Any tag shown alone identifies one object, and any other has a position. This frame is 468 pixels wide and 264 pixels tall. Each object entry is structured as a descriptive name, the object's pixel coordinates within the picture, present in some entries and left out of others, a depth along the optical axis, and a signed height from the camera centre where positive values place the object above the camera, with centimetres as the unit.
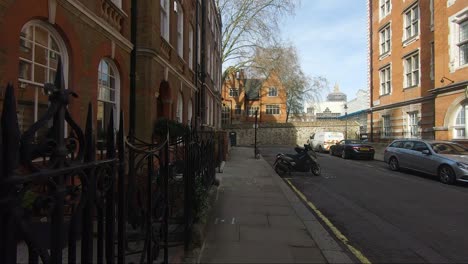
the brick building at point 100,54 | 542 +171
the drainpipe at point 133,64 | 945 +193
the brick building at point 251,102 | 6500 +652
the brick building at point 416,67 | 1917 +478
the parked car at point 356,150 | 2333 -89
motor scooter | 1480 -116
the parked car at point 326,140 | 3141 -32
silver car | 1247 -83
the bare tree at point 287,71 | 4100 +870
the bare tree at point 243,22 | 3709 +1201
